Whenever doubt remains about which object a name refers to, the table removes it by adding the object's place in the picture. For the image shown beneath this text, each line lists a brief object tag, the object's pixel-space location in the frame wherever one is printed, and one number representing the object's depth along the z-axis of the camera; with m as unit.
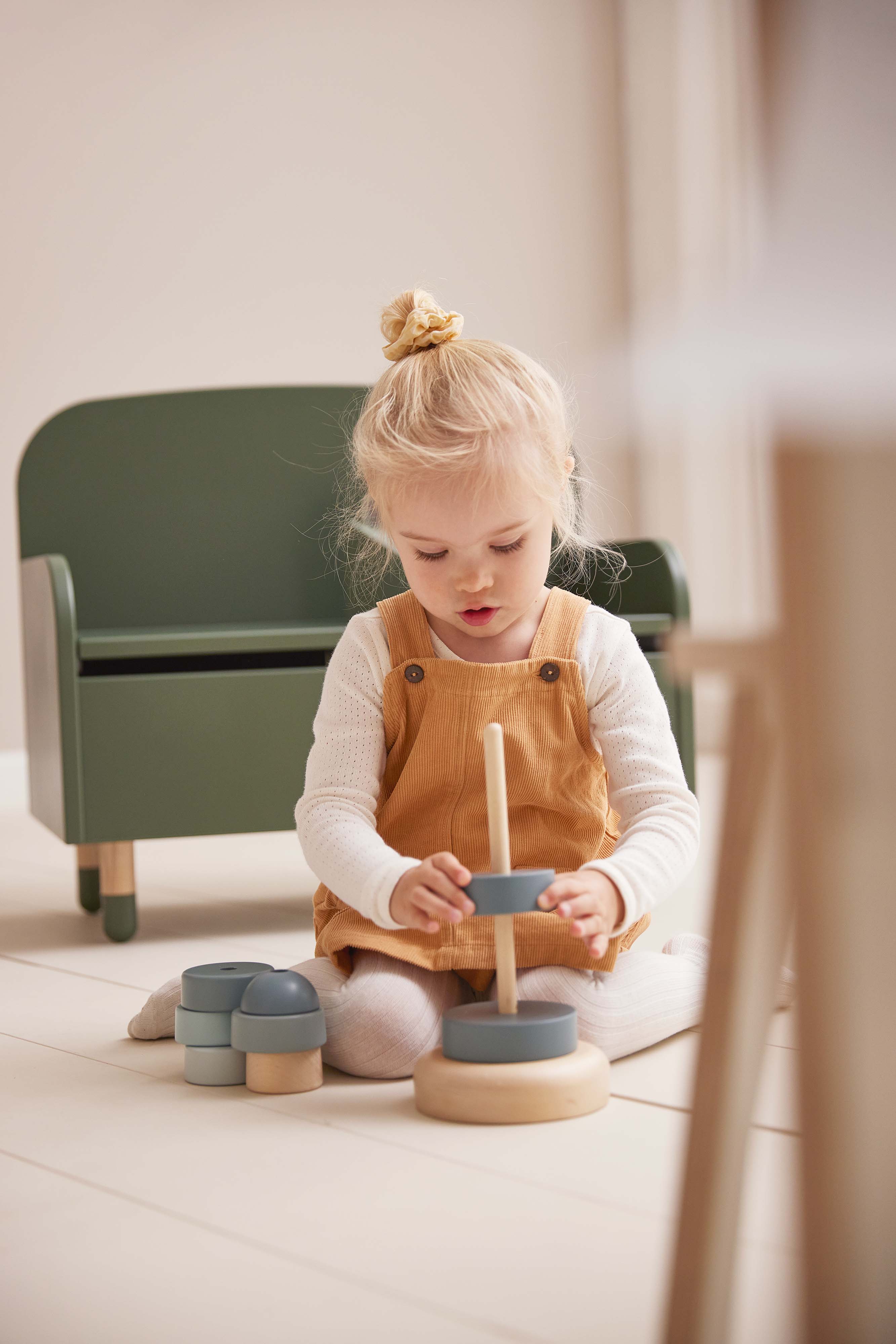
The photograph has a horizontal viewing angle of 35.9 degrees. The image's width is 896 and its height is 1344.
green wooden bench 1.49
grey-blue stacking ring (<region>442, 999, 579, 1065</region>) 0.86
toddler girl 0.98
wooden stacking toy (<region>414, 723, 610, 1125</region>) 0.84
